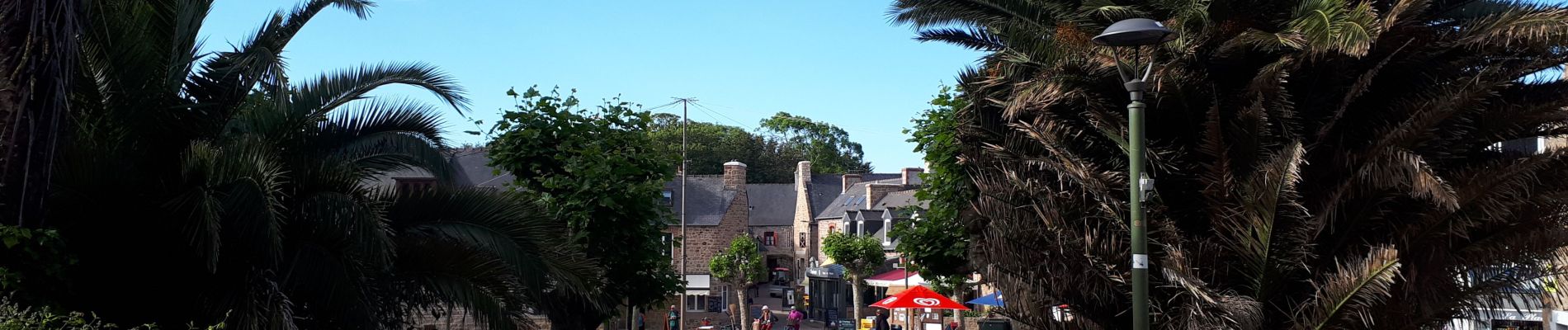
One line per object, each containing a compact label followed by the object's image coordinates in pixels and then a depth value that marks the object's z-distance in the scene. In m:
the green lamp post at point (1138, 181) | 8.22
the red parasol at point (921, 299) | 26.25
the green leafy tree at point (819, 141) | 95.56
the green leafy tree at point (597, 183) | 16.41
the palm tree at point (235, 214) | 9.08
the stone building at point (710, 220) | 61.09
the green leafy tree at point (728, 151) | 86.31
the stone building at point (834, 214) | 58.38
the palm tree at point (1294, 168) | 10.36
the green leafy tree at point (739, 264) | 58.38
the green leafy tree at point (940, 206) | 19.27
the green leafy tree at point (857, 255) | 51.97
